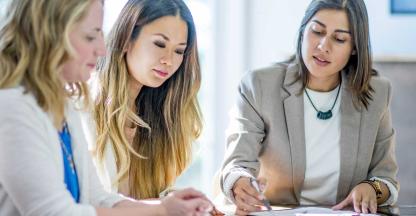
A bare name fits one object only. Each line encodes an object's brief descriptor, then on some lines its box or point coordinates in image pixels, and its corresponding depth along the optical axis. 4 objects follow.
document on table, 2.21
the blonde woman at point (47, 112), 1.78
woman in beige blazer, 2.55
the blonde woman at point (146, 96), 2.42
